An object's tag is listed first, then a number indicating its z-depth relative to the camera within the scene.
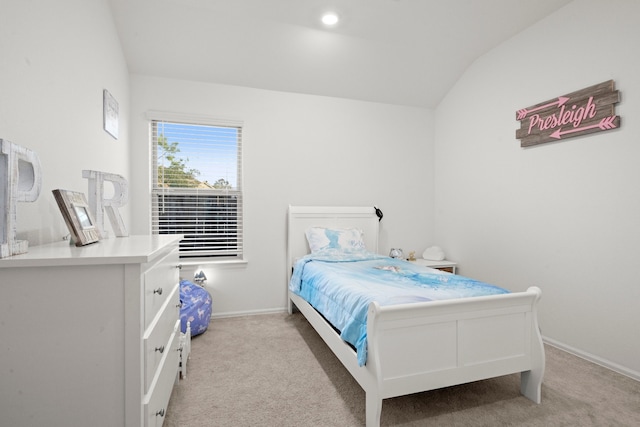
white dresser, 0.98
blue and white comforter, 1.82
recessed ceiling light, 2.81
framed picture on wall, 2.34
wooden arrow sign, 2.36
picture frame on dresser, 1.34
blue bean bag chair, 2.80
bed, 1.60
